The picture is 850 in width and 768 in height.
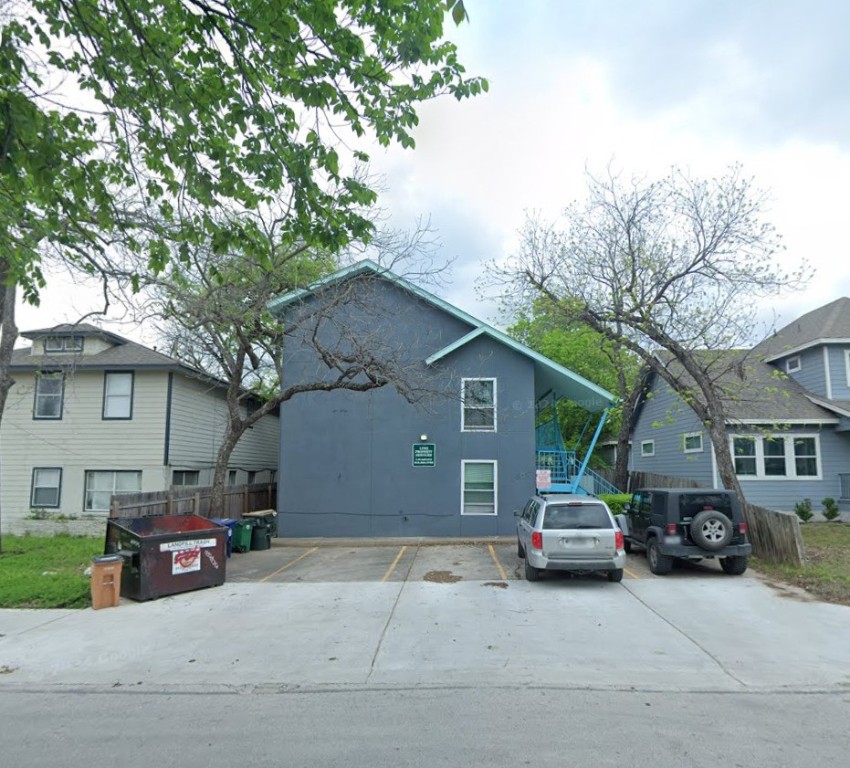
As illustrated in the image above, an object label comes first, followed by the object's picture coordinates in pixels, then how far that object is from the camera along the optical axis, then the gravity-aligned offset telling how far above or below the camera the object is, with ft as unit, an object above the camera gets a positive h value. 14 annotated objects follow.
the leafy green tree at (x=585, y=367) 76.26 +15.09
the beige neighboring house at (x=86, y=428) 62.64 +3.79
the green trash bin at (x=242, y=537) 51.16 -5.79
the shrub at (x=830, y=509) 65.21 -4.35
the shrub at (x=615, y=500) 62.49 -3.37
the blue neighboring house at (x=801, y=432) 66.85 +3.75
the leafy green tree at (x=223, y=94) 18.42 +12.02
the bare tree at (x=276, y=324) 44.60 +11.26
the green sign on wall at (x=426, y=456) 57.26 +0.92
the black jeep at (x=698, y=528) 36.76 -3.66
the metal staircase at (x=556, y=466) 57.88 +0.04
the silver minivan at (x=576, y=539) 34.94 -4.03
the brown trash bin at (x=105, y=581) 31.78 -5.89
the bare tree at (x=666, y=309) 48.88 +12.76
